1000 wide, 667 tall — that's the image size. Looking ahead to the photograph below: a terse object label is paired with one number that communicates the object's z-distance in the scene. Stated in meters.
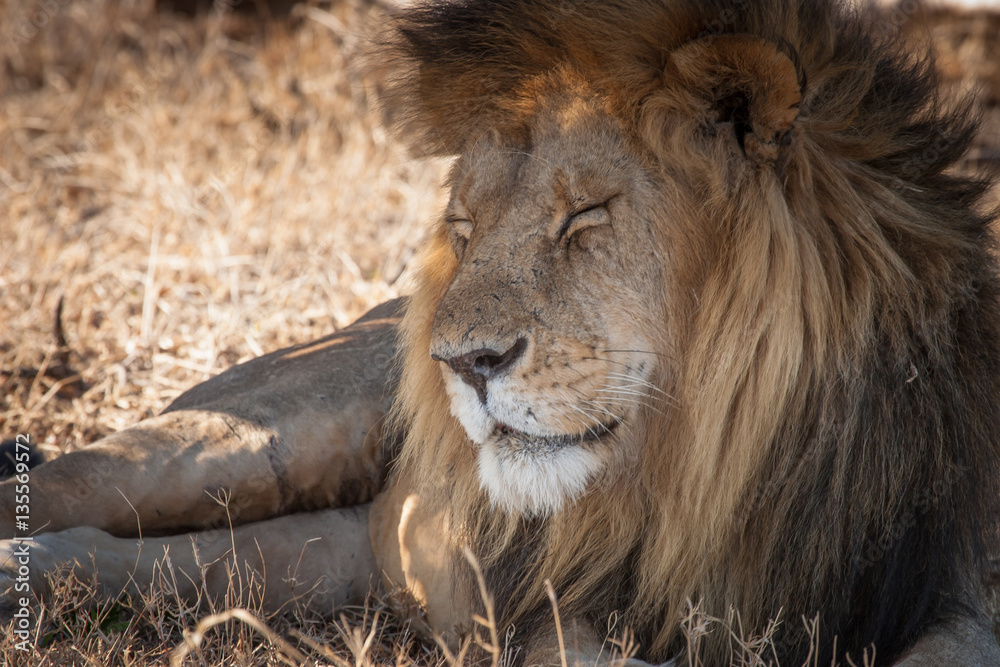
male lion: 10.61
